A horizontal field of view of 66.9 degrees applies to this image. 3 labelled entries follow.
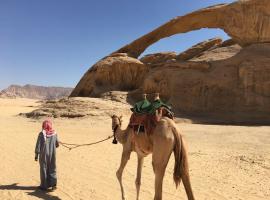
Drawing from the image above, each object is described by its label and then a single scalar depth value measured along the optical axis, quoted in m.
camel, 3.43
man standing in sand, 4.62
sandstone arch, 18.50
